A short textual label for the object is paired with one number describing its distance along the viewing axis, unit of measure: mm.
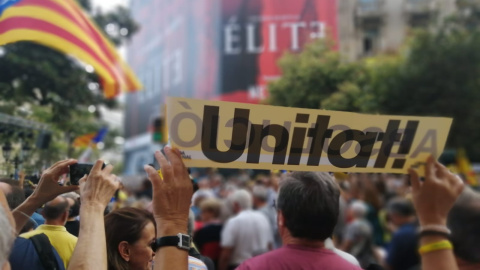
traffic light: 13000
